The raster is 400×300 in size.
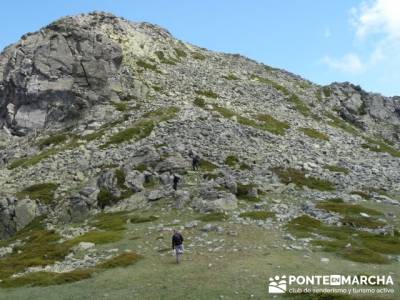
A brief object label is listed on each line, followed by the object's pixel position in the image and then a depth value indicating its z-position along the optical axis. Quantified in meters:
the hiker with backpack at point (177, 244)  39.60
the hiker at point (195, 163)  72.23
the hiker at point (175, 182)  64.88
